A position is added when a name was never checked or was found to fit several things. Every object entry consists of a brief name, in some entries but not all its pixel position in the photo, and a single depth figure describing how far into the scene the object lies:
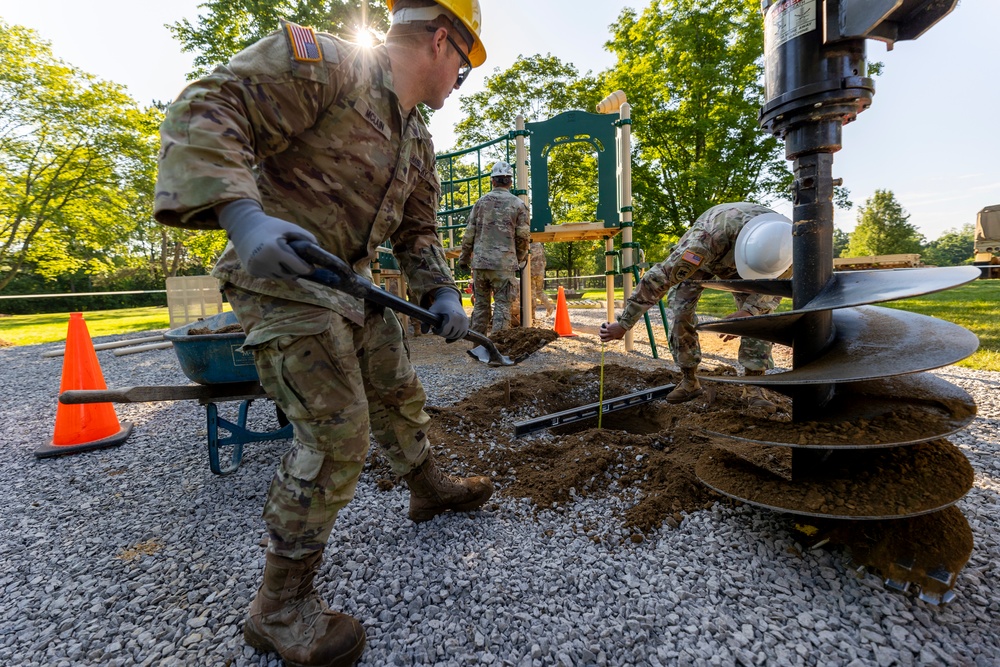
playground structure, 6.86
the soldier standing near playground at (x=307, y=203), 1.18
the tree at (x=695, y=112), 13.43
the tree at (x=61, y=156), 14.34
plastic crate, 10.34
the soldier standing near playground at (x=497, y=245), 6.64
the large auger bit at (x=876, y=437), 1.58
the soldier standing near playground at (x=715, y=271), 3.10
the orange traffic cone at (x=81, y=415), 3.63
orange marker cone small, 8.88
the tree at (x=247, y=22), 12.81
